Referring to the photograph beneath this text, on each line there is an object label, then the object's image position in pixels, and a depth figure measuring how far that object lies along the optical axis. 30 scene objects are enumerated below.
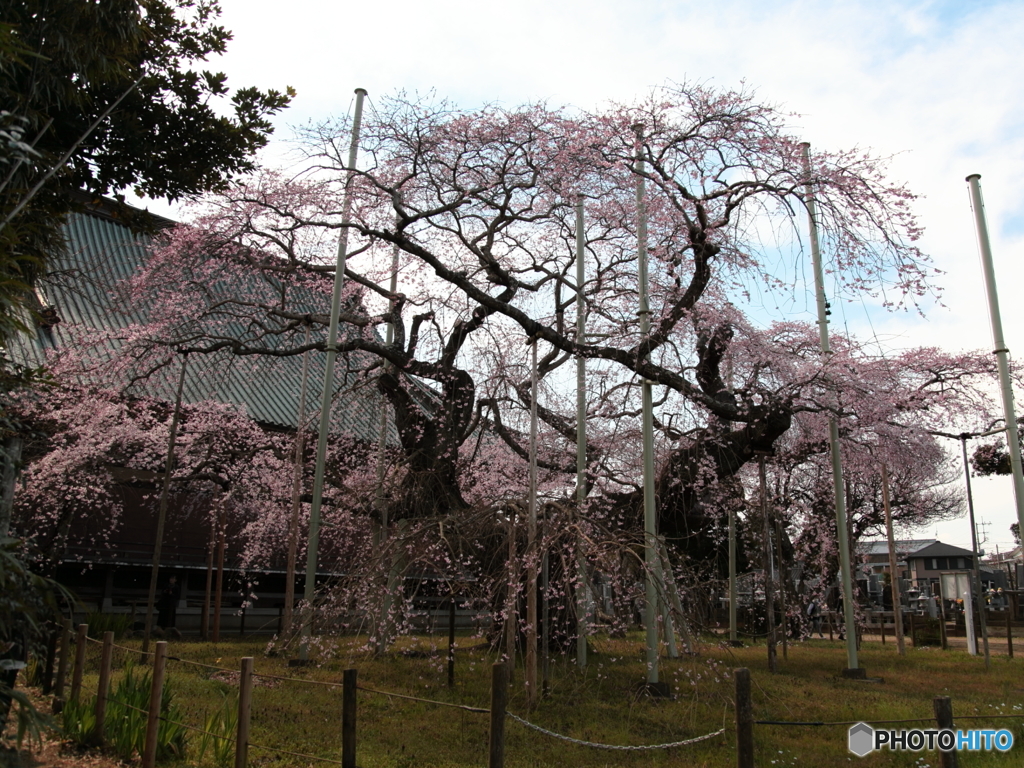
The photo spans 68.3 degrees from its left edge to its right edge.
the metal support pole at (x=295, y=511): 11.62
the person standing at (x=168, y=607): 16.59
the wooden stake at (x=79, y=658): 7.25
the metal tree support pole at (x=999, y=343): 9.85
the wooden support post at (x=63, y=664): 7.76
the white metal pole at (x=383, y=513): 8.94
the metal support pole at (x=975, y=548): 13.17
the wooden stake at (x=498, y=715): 5.05
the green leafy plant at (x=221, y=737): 6.20
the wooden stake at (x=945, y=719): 4.65
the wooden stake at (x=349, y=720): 5.42
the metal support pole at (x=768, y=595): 12.25
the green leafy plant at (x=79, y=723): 6.54
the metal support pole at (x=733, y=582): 17.66
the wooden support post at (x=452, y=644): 9.24
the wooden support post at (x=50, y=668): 8.41
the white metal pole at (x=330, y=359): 10.94
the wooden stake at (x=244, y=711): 5.51
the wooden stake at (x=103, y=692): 6.55
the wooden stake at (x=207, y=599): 15.73
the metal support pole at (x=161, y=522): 10.99
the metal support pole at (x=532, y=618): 7.93
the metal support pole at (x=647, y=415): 9.03
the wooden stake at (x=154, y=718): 5.88
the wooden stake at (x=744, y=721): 4.64
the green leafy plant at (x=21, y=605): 3.90
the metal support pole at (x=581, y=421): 9.23
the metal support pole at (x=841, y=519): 11.38
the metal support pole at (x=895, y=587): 15.91
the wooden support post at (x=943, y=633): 17.77
